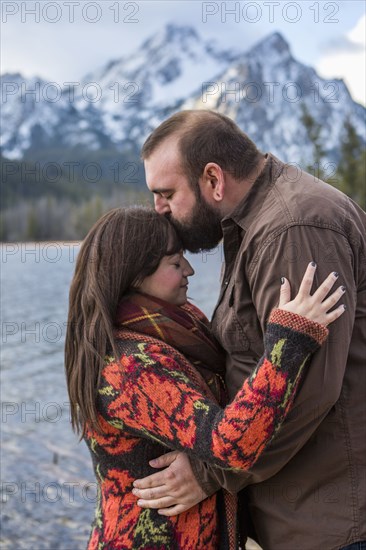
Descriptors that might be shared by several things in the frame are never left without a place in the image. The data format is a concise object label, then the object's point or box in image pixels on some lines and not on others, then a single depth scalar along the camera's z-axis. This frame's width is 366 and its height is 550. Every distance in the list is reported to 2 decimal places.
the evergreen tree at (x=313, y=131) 40.38
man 2.60
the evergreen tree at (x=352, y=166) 37.44
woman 2.49
